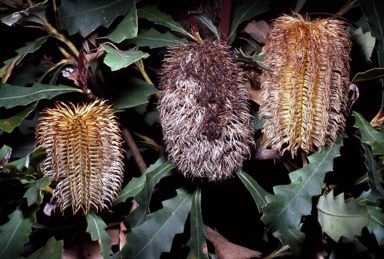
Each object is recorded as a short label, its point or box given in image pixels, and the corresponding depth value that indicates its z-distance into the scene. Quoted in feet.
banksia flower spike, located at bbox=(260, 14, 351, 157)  1.51
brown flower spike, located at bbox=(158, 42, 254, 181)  1.49
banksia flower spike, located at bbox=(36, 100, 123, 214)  1.55
